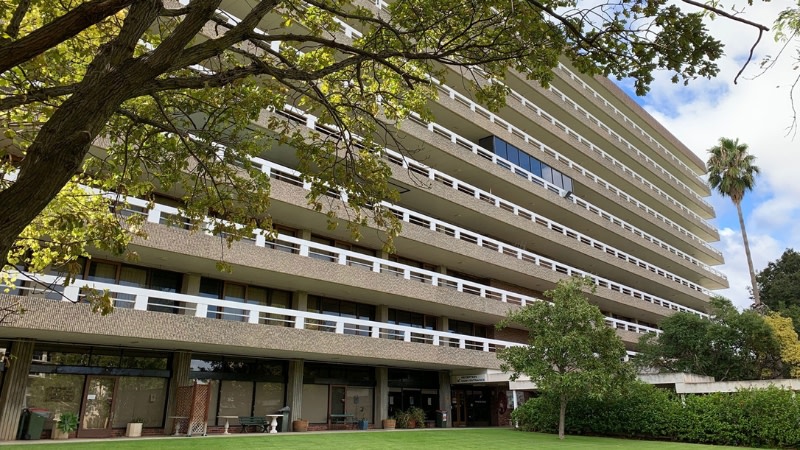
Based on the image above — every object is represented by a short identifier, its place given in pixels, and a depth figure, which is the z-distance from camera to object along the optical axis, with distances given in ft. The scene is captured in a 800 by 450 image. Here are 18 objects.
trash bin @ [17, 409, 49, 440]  56.90
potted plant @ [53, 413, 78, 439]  59.31
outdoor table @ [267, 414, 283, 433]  74.08
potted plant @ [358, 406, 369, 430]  87.71
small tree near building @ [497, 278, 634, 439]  72.79
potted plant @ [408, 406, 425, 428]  93.76
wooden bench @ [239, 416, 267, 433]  74.28
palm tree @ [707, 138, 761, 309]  169.58
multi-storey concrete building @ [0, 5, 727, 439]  62.59
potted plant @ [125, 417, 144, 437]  64.13
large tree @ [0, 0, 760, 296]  14.74
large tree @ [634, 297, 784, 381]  111.96
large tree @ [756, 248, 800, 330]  171.53
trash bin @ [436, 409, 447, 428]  98.17
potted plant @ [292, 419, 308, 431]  78.64
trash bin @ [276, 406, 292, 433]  76.32
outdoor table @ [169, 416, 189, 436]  66.08
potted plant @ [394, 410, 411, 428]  91.81
